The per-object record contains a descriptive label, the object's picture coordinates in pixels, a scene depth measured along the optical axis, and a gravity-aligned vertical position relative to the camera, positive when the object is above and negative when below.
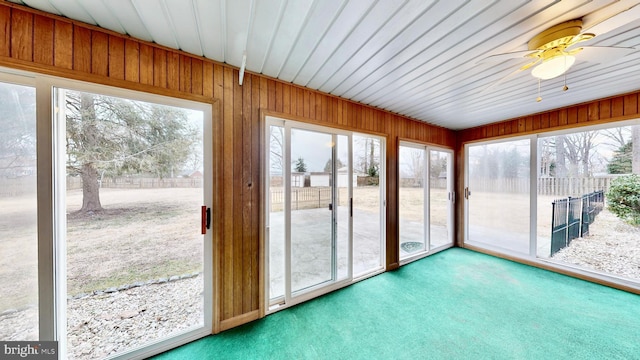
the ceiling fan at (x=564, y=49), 1.28 +0.88
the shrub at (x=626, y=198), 2.59 -0.26
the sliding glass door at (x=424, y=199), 3.52 -0.38
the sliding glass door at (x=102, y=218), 1.33 -0.29
